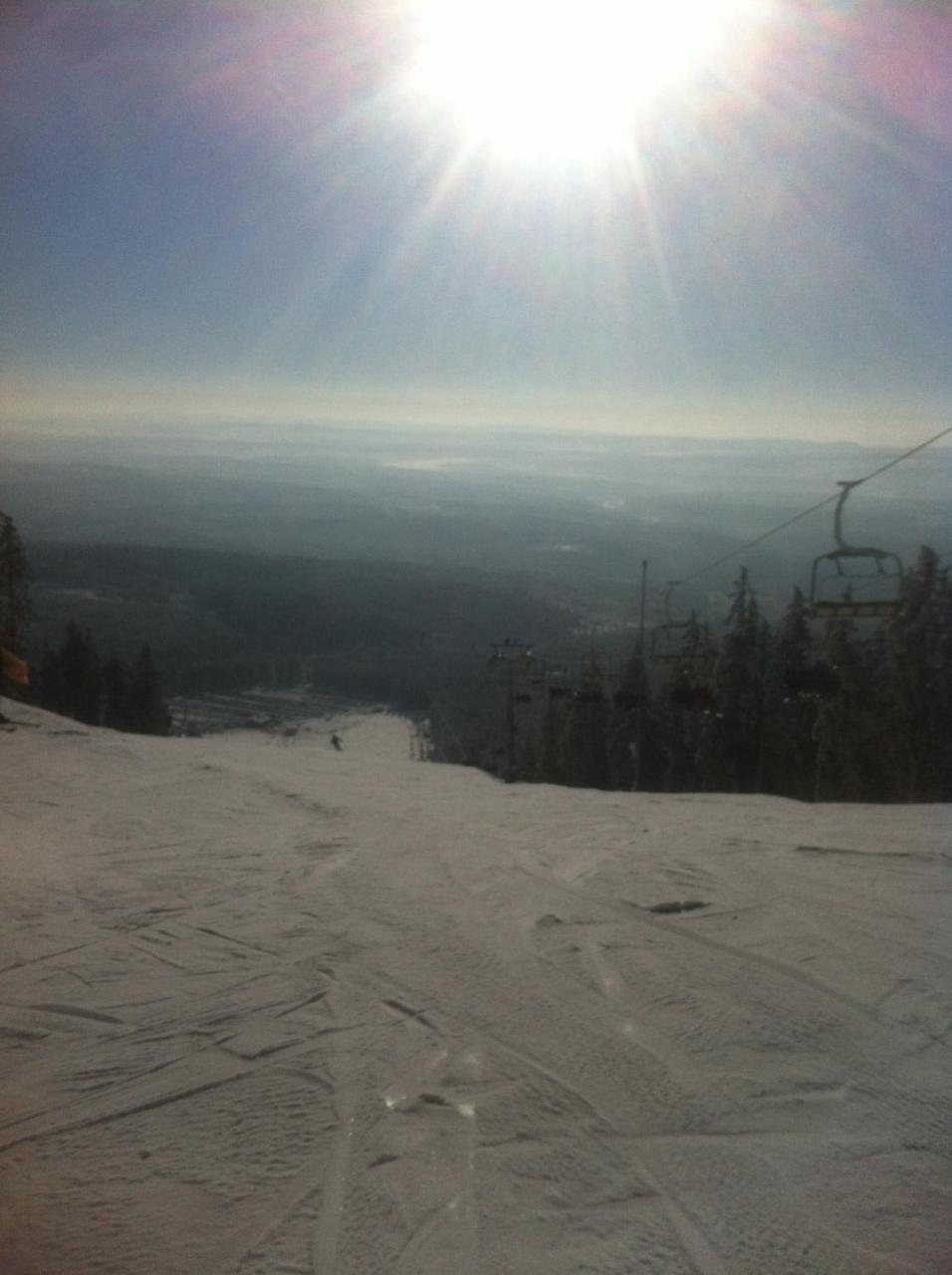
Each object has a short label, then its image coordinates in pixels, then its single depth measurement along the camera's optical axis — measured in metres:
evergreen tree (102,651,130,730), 39.94
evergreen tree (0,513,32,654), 29.33
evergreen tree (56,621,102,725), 39.31
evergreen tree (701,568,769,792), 28.62
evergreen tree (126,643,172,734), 39.94
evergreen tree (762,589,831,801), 27.31
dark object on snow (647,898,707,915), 8.33
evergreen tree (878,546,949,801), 23.05
